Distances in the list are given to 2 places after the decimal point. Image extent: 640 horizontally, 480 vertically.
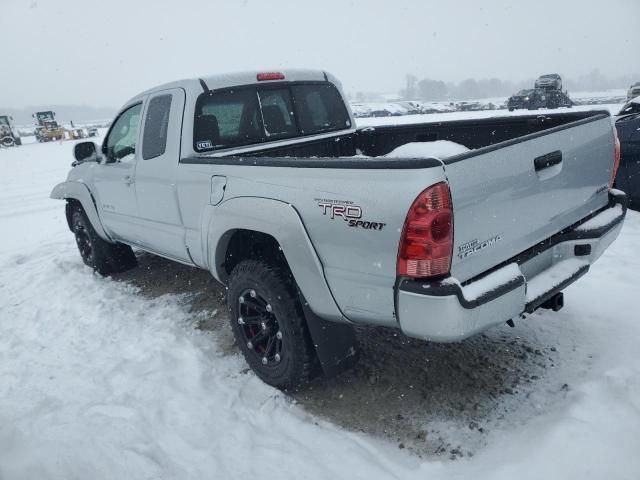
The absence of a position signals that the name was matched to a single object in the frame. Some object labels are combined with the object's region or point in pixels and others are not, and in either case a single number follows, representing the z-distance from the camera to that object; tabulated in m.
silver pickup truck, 2.14
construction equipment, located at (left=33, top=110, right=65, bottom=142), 41.84
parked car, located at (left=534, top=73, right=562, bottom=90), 28.30
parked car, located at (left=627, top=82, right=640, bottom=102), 20.52
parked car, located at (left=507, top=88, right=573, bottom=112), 27.88
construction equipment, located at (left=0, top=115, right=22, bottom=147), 37.29
